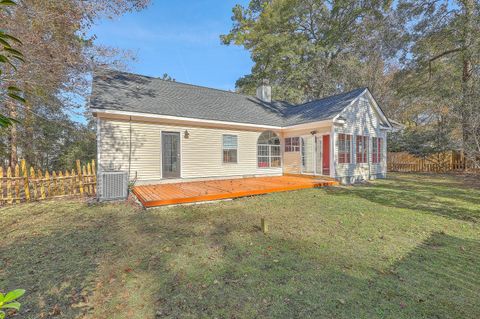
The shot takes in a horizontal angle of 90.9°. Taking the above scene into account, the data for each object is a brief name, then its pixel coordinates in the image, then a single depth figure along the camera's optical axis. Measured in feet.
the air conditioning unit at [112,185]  24.94
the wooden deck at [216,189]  23.06
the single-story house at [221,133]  30.12
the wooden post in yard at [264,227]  16.03
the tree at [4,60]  3.94
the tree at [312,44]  68.69
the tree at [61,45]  24.20
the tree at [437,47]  42.45
